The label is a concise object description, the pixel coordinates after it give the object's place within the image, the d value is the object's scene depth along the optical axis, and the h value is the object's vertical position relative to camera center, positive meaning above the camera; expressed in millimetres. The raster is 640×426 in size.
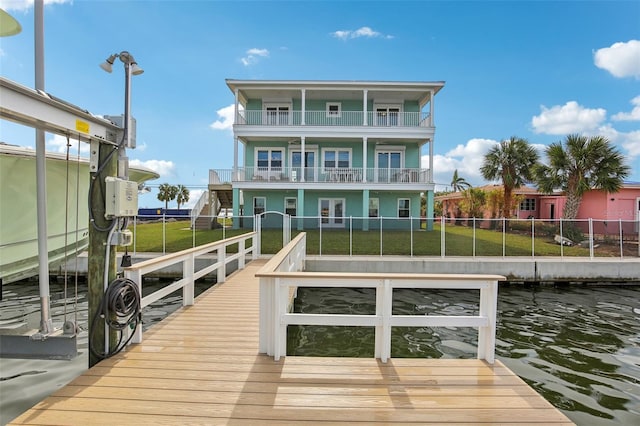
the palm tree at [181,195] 57438 +3077
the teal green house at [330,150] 21891 +4477
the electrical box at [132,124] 3998 +1045
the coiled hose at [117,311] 3832 -1116
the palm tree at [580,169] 18672 +2737
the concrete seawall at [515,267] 12273 -1833
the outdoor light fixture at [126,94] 3928 +1368
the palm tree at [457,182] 60581 +5971
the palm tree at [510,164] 23844 +3641
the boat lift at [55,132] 3041 +800
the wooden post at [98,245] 3832 -362
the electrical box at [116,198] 3770 +163
